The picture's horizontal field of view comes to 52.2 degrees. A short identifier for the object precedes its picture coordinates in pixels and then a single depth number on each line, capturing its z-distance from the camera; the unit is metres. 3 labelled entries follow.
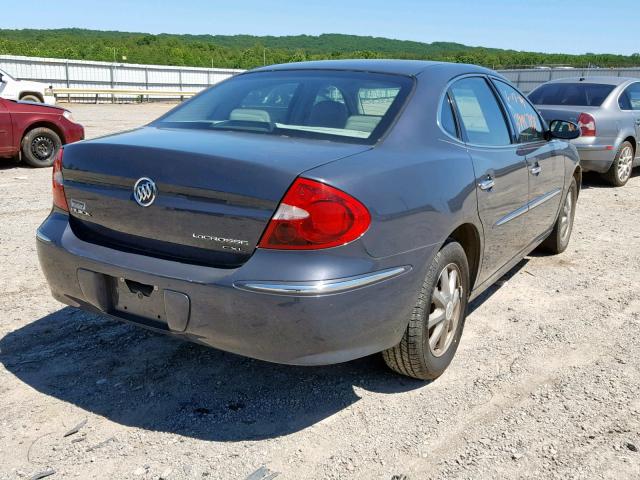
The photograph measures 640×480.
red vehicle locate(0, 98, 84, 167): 9.66
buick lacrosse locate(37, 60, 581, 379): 2.54
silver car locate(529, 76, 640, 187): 9.01
